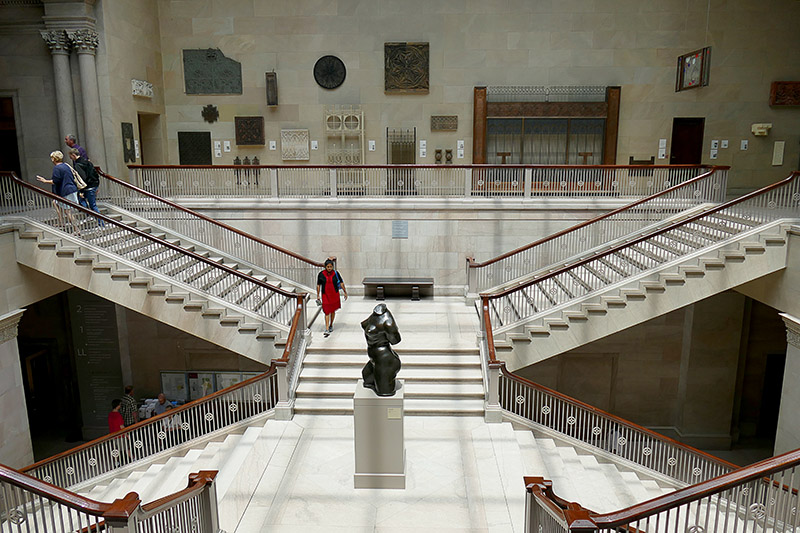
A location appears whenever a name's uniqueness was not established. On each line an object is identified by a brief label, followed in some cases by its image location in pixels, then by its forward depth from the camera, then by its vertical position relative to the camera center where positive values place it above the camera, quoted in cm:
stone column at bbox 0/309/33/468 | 941 -420
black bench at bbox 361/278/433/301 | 1317 -302
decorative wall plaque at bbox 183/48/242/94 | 1641 +262
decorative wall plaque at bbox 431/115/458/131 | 1661 +116
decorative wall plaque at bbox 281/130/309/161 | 1680 +47
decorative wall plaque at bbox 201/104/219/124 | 1669 +142
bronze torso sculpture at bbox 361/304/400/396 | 680 -232
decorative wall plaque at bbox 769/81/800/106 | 1566 +193
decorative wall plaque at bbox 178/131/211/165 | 1688 +41
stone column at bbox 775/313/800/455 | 902 -390
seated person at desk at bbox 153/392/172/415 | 1160 -524
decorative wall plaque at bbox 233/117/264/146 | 1677 +92
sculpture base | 678 -344
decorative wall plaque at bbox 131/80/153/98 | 1468 +195
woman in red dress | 1055 -242
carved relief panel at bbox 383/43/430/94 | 1622 +272
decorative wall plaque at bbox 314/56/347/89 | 1638 +262
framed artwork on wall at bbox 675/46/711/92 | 1388 +240
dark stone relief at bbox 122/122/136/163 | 1423 +42
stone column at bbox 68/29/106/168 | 1299 +162
